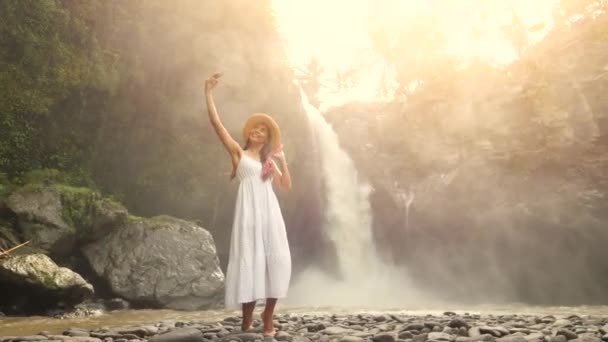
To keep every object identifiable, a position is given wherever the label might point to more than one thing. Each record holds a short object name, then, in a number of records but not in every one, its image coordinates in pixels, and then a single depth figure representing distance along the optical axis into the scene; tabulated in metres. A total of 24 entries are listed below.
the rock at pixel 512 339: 3.84
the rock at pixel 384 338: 4.07
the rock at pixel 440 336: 4.08
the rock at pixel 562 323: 5.37
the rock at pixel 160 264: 11.48
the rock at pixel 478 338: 3.89
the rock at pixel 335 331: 4.61
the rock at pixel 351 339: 4.01
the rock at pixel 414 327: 4.81
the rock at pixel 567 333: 4.18
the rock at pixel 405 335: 4.34
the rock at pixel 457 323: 5.02
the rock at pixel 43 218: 10.89
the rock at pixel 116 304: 11.05
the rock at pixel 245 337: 4.02
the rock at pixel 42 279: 8.95
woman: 4.09
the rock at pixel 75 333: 4.97
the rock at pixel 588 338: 3.95
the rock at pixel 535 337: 4.02
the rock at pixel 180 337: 3.97
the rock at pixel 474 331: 4.23
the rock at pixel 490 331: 4.31
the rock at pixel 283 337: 4.12
